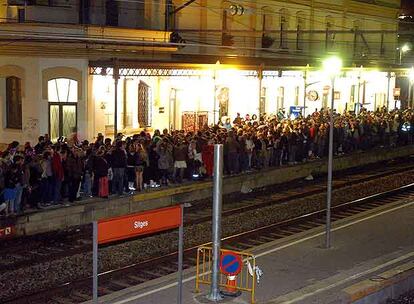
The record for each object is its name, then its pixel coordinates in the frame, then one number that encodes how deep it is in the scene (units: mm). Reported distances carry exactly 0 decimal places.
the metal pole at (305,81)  35406
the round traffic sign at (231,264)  12359
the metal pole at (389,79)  43438
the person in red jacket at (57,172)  18938
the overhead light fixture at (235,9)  34016
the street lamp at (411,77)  40719
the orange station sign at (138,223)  9289
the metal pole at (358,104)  40191
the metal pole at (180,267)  10727
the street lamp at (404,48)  51159
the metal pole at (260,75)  31841
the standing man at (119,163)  20547
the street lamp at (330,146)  15828
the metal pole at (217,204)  11781
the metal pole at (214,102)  30495
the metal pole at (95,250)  9000
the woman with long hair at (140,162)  21328
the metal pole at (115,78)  23953
